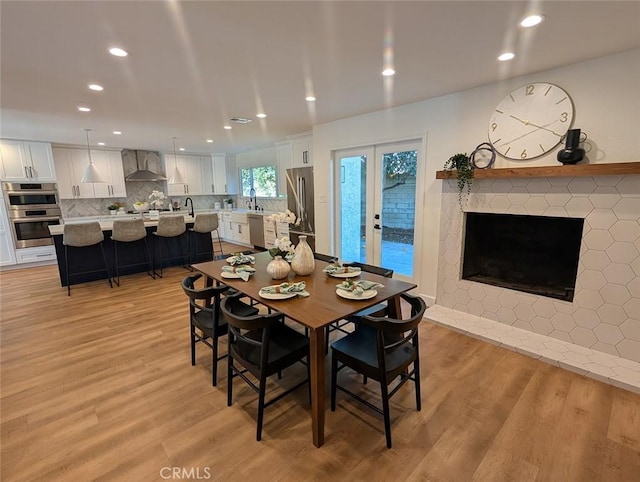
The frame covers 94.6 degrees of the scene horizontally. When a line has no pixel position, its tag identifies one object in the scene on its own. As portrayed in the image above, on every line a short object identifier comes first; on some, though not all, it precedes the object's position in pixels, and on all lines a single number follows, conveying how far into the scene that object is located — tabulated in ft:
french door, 12.78
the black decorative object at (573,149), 8.00
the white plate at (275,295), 6.41
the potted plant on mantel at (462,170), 10.00
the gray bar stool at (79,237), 13.92
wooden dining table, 5.50
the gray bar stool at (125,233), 15.23
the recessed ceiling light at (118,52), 6.93
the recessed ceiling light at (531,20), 5.91
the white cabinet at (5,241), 17.95
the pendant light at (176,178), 17.58
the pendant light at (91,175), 14.92
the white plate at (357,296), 6.38
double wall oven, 18.17
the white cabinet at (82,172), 20.15
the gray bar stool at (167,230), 16.67
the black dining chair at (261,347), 5.73
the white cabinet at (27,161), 17.76
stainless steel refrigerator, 17.16
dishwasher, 22.82
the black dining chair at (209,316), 7.42
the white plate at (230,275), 7.85
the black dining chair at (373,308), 7.66
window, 23.88
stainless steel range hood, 23.07
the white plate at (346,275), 7.91
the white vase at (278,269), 7.74
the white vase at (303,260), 8.15
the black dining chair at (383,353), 5.45
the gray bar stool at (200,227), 18.19
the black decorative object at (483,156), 9.89
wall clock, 8.53
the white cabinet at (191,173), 24.94
